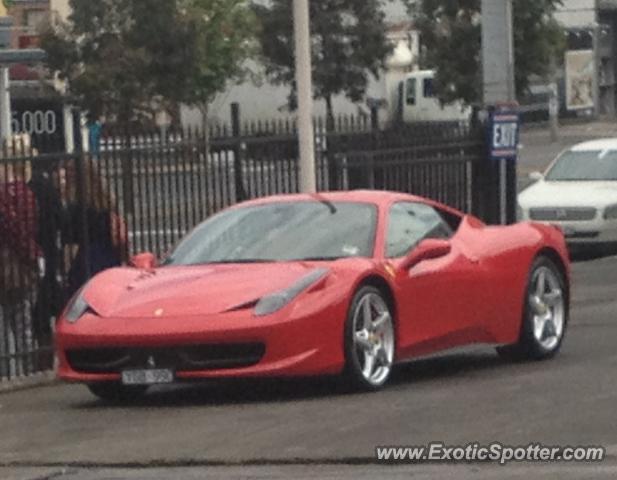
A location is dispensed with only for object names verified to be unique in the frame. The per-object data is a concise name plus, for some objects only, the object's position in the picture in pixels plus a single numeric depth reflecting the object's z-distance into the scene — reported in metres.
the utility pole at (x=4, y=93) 32.03
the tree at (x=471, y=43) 56.12
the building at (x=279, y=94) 64.75
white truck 62.16
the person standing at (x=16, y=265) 15.16
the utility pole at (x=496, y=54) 25.88
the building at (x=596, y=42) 79.31
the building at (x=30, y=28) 51.84
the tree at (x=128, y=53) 48.09
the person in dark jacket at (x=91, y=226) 15.92
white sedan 27.59
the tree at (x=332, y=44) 63.03
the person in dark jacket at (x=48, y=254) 15.52
